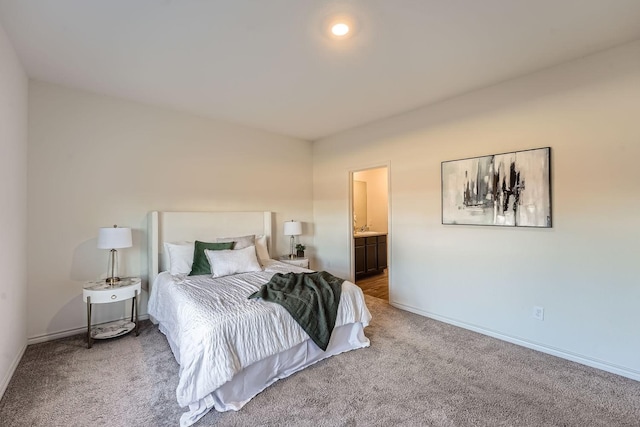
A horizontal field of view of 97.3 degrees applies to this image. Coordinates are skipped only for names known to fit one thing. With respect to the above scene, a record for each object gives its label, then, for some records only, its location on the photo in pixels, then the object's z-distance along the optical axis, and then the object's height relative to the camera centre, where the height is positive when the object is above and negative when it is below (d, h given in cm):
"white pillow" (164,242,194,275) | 327 -50
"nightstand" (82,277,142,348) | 274 -80
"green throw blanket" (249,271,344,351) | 236 -75
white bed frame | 193 -113
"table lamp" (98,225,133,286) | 288 -23
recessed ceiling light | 205 +137
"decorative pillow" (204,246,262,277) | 322 -56
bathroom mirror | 654 +21
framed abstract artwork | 267 +23
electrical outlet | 270 -98
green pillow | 325 -50
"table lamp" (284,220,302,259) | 459 -23
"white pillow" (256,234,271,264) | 407 -51
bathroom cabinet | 542 -84
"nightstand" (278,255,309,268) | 443 -75
